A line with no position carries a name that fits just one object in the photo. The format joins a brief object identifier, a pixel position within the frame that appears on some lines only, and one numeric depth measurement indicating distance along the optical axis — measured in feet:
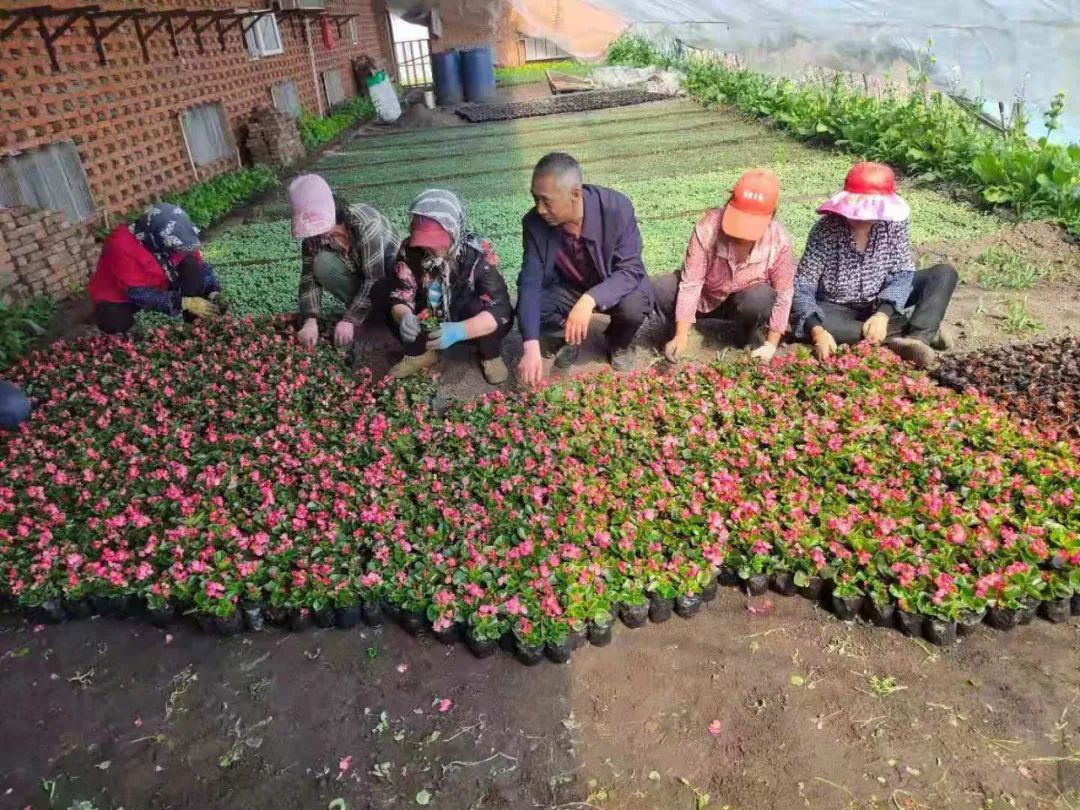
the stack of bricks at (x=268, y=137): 33.58
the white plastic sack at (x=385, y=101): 51.90
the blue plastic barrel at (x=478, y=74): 58.03
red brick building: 19.97
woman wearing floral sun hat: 12.07
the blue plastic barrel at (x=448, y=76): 58.49
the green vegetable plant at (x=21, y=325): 15.56
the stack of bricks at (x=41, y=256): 17.57
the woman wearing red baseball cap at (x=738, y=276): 12.21
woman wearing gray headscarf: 12.23
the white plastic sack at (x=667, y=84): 52.08
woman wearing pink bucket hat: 13.24
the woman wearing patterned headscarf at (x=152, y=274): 14.07
